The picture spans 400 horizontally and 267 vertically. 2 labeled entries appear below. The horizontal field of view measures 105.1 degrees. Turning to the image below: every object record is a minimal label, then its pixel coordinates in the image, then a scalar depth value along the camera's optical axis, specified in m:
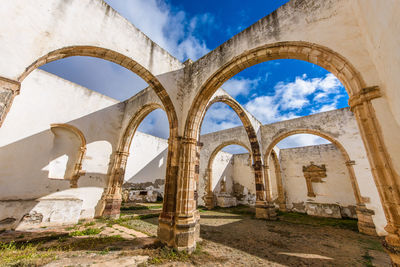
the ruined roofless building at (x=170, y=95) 2.09
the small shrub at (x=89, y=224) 5.10
